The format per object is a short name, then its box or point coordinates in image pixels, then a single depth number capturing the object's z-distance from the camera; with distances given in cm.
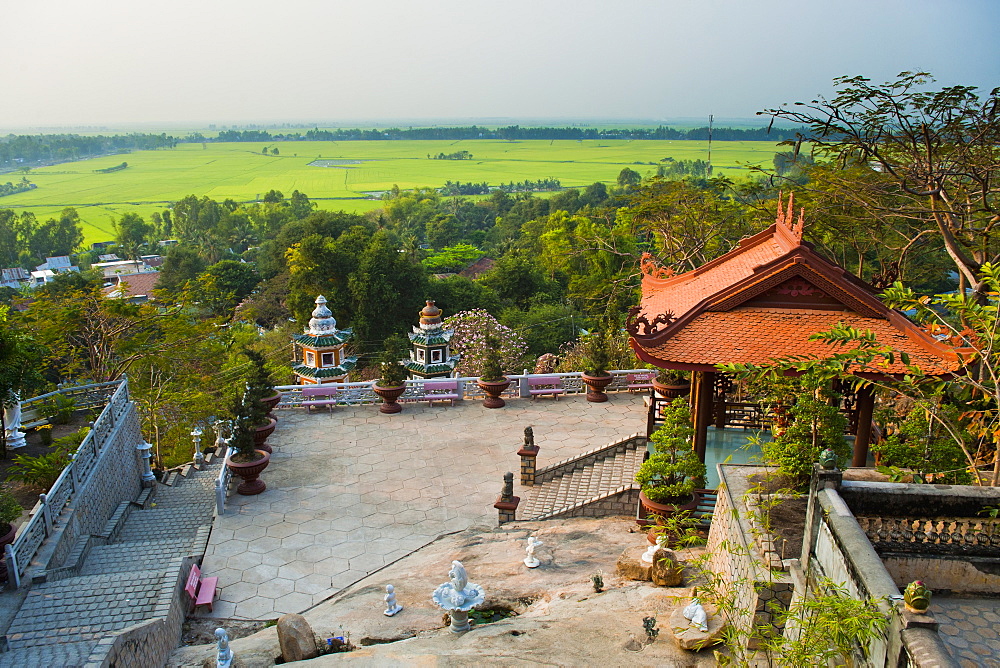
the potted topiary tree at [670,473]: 1053
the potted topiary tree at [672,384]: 1455
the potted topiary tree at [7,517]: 960
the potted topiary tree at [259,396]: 1363
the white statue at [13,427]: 1366
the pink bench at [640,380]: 1870
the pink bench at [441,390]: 1833
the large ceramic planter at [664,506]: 1062
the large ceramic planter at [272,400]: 1636
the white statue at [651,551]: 968
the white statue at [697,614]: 768
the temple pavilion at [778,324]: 1134
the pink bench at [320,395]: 1800
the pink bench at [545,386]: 1848
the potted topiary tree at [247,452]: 1329
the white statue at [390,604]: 939
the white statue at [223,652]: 803
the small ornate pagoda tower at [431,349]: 2361
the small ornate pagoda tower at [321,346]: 2390
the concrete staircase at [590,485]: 1284
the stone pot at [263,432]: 1473
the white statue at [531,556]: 1051
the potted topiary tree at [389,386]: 1759
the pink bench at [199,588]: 1012
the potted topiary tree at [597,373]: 1795
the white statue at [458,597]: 870
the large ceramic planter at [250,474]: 1330
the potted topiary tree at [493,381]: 1780
